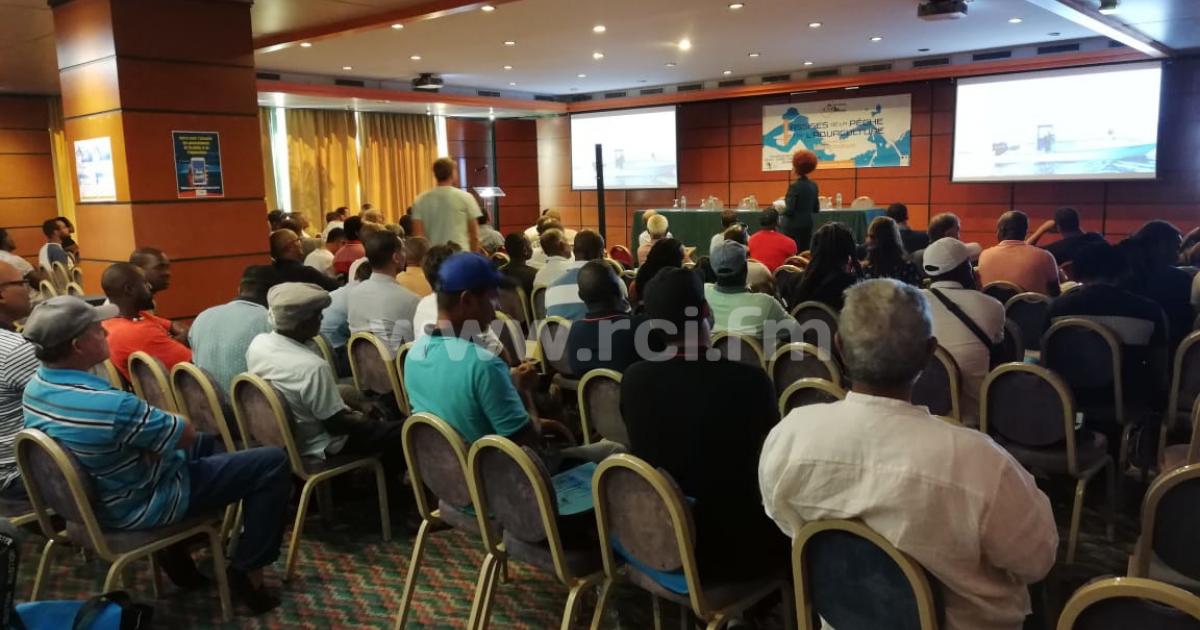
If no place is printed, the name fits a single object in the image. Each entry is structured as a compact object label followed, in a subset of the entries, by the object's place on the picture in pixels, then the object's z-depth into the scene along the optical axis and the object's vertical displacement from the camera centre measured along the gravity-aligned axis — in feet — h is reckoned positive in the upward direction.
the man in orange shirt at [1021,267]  16.61 -1.45
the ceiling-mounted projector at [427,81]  38.83 +6.53
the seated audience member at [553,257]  18.33 -1.16
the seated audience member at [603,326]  10.80 -1.66
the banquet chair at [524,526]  7.00 -3.00
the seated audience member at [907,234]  23.85 -1.02
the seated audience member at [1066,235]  18.95 -0.92
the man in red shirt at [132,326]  11.75 -1.64
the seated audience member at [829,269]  14.19 -1.21
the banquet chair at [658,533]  6.16 -2.71
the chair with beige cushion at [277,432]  9.89 -2.84
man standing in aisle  20.62 -0.03
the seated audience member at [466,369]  8.41 -1.71
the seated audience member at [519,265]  19.25 -1.36
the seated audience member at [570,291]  15.35 -1.63
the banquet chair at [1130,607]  4.02 -2.21
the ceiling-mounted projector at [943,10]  22.59 +5.56
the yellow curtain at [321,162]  44.37 +3.10
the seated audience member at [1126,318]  11.42 -1.80
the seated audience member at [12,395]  9.57 -2.12
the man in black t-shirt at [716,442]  6.81 -2.08
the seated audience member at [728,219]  25.53 -0.44
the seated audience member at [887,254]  15.07 -1.01
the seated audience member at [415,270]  15.80 -1.17
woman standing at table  27.20 +0.09
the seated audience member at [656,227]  23.17 -0.58
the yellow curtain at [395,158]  47.44 +3.44
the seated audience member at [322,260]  22.82 -1.32
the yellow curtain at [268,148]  42.75 +3.75
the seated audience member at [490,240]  26.25 -0.99
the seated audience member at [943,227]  19.83 -0.68
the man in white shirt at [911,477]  4.82 -1.76
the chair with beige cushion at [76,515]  7.73 -3.11
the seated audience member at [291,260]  15.61 -0.94
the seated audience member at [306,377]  10.11 -2.09
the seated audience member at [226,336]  11.78 -1.80
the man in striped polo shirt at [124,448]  7.81 -2.32
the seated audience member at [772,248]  22.39 -1.24
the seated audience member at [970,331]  11.04 -1.85
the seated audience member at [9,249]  24.60 -0.87
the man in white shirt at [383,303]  13.92 -1.60
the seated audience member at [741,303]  12.53 -1.59
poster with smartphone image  17.95 +1.25
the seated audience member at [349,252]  22.22 -1.07
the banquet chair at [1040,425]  9.51 -2.87
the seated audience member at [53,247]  30.35 -1.01
